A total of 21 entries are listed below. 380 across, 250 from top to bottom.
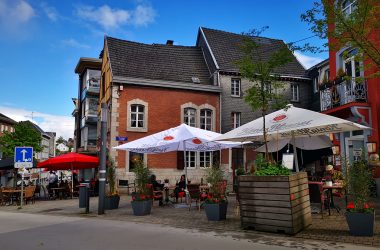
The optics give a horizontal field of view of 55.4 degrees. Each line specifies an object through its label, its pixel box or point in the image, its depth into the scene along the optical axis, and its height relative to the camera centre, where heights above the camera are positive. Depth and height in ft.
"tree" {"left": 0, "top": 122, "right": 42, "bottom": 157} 138.90 +9.73
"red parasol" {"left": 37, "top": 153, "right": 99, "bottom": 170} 60.54 +0.32
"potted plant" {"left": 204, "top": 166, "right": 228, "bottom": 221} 31.48 -3.08
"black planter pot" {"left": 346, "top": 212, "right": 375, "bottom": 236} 23.16 -3.86
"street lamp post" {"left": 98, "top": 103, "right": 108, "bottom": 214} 39.24 +1.19
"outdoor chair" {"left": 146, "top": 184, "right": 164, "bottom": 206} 44.47 -3.87
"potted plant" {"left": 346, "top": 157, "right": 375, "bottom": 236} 23.26 -2.77
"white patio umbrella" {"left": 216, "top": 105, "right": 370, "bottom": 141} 28.78 +3.15
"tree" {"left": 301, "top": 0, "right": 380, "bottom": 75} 29.89 +11.76
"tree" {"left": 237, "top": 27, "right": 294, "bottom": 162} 33.24 +8.49
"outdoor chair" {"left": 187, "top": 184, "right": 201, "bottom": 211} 38.68 -3.26
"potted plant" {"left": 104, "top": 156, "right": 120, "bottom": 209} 42.66 -3.51
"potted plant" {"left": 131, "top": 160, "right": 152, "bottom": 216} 36.60 -3.13
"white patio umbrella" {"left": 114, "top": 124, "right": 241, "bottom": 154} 41.57 +2.57
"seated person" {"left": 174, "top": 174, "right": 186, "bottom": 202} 47.67 -3.13
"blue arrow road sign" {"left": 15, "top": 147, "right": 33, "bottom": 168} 48.80 +0.82
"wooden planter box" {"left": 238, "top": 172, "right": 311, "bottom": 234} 24.40 -2.78
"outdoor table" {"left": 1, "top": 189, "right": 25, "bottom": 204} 54.75 -4.50
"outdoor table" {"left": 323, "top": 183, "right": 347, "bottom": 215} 31.84 -2.36
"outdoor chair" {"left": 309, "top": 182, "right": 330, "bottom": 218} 29.93 -2.42
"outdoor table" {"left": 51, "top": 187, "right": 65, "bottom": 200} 63.31 -4.69
